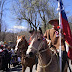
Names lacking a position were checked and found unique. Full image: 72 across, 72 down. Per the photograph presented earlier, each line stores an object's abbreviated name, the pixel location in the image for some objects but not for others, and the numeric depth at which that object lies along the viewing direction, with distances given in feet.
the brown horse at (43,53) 9.65
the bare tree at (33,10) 63.05
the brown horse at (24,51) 18.90
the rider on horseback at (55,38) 12.01
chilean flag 11.27
